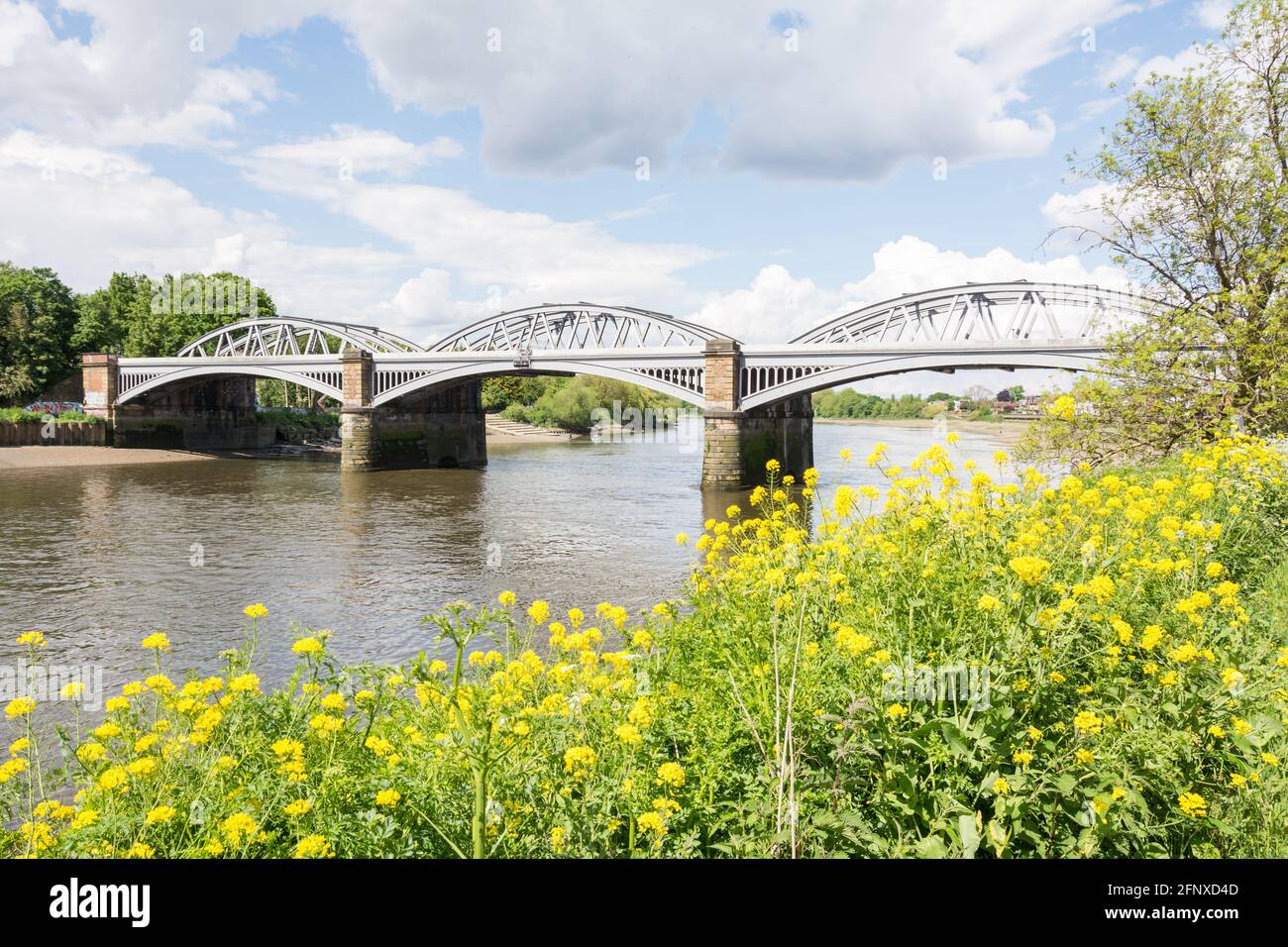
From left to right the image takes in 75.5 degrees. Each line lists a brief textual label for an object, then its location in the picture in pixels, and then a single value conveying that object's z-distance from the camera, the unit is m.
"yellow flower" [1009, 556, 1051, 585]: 3.88
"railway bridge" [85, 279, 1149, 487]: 35.84
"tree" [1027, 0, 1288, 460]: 12.14
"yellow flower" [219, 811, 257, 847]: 3.18
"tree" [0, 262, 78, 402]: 67.25
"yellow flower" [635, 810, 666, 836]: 3.03
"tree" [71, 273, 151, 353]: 74.72
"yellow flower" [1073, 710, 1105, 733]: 3.21
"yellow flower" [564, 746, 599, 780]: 3.45
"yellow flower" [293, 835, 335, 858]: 3.06
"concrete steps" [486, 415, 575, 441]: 85.81
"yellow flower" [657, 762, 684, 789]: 3.21
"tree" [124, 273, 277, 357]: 74.38
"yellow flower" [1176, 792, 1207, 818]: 3.09
